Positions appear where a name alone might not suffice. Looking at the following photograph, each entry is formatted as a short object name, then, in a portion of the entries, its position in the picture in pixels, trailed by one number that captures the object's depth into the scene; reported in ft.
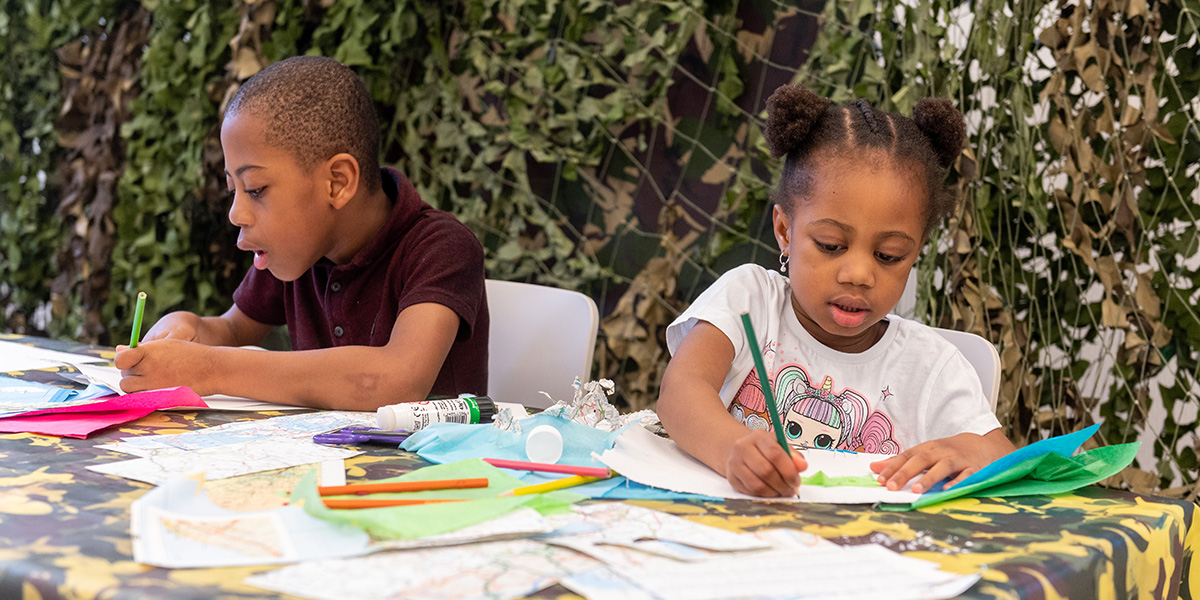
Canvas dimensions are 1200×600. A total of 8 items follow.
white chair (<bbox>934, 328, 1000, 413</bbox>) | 3.92
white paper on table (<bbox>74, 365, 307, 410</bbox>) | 3.43
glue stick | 2.97
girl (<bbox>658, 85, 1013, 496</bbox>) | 3.48
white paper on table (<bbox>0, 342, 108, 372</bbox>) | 4.07
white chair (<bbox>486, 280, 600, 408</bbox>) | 4.59
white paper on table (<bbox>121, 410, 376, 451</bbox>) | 2.73
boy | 3.59
